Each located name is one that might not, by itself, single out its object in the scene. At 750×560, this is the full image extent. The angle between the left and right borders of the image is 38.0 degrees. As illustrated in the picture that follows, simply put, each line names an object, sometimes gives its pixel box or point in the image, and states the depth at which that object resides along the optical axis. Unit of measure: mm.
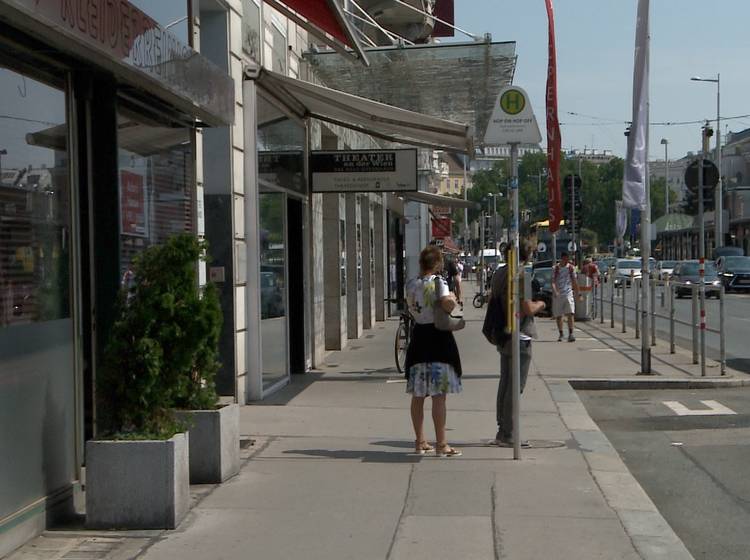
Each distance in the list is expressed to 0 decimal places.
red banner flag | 13234
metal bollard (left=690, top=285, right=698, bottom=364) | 15664
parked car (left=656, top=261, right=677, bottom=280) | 55869
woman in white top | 8547
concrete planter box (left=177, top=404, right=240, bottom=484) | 7328
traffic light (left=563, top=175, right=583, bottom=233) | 28359
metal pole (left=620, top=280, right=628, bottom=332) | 23325
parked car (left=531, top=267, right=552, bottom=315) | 31409
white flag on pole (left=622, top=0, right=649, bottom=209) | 14882
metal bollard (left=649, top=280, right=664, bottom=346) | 17766
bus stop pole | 8609
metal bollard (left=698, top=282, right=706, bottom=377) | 14625
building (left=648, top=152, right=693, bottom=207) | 151825
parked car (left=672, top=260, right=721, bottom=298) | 41438
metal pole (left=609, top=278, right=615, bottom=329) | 25453
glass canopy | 14930
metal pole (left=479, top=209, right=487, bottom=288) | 41509
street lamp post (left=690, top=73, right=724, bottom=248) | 59750
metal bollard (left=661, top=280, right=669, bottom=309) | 19078
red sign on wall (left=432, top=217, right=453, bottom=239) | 52125
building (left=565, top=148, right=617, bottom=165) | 156975
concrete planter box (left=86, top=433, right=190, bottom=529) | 6176
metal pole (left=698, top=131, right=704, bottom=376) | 14672
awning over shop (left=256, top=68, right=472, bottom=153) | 11633
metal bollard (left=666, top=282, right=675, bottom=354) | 17541
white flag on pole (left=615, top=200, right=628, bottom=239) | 32219
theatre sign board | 14914
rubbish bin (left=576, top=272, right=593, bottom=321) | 28312
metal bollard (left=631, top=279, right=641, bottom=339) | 21403
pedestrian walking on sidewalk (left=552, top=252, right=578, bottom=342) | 21609
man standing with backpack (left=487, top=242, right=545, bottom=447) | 9195
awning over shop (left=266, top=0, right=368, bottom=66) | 10508
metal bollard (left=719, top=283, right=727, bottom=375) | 14555
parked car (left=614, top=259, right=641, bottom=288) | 53438
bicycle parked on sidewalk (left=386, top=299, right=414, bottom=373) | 15336
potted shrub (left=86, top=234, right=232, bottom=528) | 6191
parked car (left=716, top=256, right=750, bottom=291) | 48188
